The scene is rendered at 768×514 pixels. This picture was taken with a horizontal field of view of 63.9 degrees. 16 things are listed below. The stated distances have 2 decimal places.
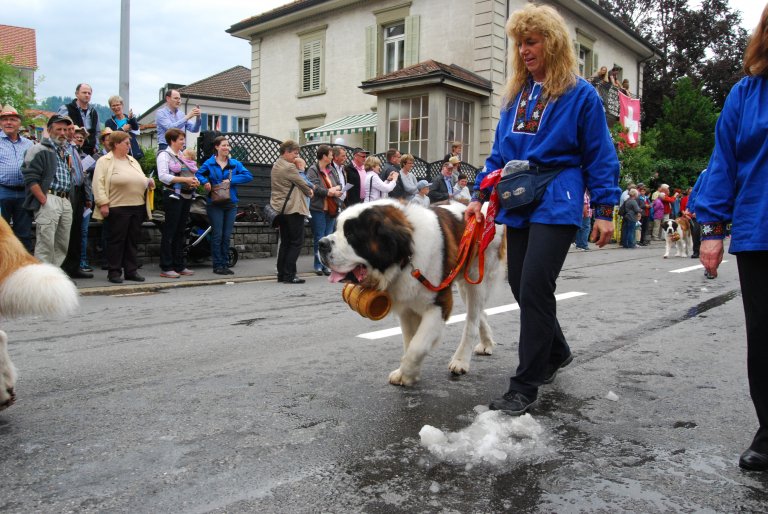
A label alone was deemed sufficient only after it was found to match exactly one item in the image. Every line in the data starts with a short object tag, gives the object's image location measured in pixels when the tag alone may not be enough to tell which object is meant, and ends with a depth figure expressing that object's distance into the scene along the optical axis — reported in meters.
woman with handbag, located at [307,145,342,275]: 10.93
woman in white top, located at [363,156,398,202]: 12.52
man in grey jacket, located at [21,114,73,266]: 8.25
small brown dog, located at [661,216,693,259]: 16.62
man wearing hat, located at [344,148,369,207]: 12.46
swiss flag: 27.90
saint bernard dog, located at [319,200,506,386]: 3.78
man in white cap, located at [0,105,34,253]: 8.41
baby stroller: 11.01
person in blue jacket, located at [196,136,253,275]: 10.34
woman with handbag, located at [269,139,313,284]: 10.01
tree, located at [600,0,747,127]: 38.75
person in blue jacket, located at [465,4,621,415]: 3.43
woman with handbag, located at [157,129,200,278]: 9.86
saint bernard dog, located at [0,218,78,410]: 3.03
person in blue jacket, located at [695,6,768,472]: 2.71
